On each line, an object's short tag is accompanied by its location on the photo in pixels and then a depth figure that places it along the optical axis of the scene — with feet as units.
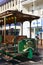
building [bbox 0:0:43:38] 38.55
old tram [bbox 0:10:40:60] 14.17
